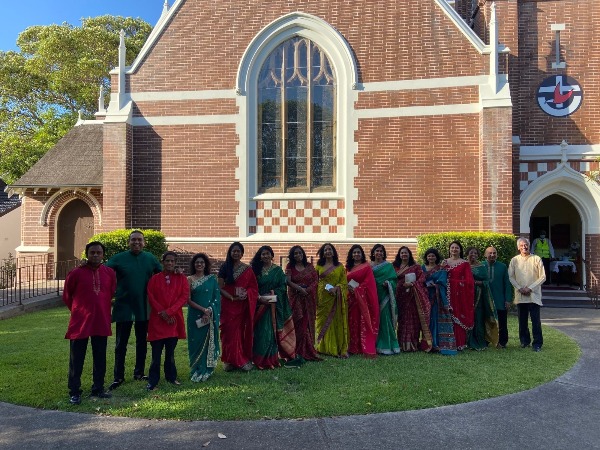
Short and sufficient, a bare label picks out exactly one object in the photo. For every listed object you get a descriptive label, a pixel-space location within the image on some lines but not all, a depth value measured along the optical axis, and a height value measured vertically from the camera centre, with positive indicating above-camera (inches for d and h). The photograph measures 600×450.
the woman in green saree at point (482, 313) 301.4 -46.2
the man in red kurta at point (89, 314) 205.2 -32.1
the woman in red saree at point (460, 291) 294.0 -31.3
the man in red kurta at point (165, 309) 219.9 -31.7
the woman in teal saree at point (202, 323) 233.5 -40.5
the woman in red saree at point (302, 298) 272.8 -33.1
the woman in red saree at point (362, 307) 282.7 -40.1
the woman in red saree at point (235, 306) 250.7 -34.6
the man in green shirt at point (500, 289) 302.7 -30.9
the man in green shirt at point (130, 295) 225.9 -25.8
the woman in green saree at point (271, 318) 257.3 -42.5
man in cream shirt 295.7 -28.7
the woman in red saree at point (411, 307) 290.8 -40.6
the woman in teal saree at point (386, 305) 287.6 -39.0
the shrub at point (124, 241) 454.0 -0.5
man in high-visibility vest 556.7 -8.7
